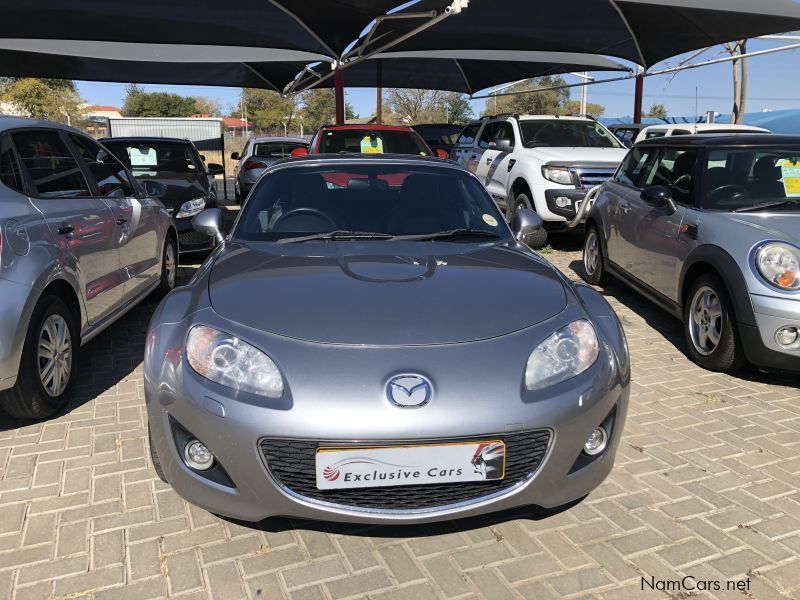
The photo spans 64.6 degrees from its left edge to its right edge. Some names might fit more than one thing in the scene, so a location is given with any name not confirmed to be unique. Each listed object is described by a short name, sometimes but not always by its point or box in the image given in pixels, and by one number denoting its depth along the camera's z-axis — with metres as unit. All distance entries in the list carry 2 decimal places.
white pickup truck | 8.66
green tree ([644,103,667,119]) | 62.12
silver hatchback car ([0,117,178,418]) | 3.32
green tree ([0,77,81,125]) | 39.06
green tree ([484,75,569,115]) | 57.09
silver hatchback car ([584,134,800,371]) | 4.01
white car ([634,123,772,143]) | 10.82
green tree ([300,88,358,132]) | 62.78
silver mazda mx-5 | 2.18
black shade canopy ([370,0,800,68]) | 11.79
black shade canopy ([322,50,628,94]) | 15.95
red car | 9.55
